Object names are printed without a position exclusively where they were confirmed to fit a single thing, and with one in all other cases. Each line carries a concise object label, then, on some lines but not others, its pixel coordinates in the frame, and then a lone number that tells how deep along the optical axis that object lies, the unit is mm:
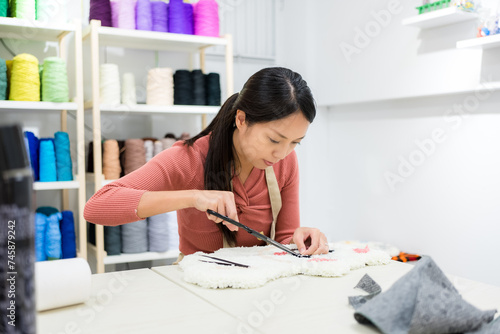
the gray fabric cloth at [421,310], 724
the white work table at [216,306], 795
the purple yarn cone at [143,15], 2424
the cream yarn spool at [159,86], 2467
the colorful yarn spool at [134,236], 2409
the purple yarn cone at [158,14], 2465
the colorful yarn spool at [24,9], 2145
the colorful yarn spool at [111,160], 2371
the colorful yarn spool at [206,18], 2533
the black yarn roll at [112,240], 2381
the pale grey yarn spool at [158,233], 2453
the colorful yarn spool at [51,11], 2201
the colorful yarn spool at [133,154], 2408
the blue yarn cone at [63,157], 2223
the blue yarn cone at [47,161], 2182
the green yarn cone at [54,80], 2191
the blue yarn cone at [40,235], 2137
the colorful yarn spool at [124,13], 2381
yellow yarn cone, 2135
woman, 1222
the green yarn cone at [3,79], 2111
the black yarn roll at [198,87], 2572
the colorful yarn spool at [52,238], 2172
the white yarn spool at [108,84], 2377
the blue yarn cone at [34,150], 2153
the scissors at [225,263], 1111
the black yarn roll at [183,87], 2547
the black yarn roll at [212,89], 2602
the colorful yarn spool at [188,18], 2518
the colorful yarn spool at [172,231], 2482
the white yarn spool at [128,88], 2451
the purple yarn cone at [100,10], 2346
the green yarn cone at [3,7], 2123
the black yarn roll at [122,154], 2428
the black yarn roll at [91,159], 2438
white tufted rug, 1015
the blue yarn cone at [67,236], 2238
